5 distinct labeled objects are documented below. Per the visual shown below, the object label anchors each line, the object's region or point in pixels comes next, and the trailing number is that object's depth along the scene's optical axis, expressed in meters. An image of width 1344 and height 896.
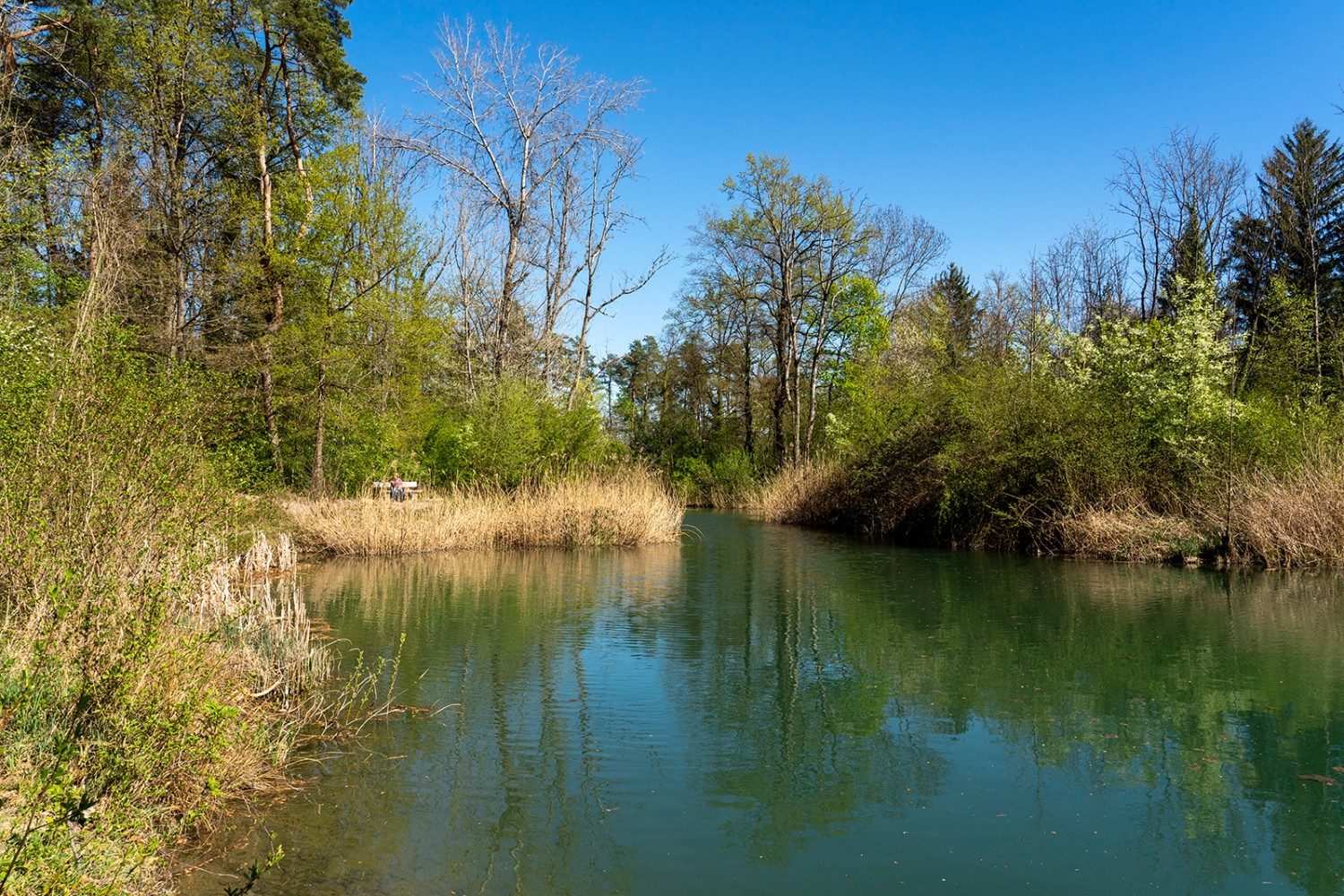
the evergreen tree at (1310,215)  29.97
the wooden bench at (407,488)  19.16
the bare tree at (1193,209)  30.56
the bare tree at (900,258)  38.62
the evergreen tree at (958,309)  34.27
